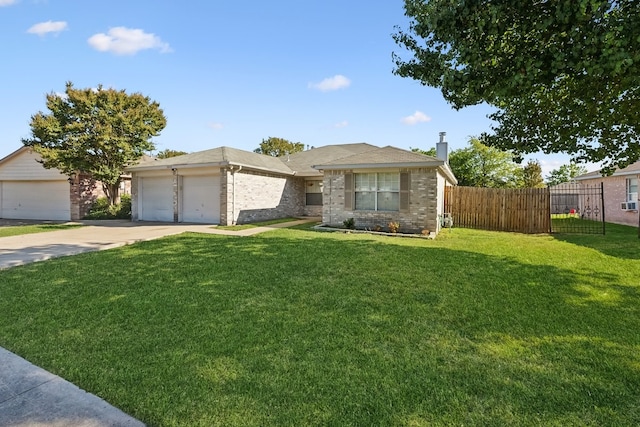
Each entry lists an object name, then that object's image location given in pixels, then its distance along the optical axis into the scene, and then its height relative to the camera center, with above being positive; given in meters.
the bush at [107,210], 18.05 -0.16
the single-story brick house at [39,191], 18.45 +0.98
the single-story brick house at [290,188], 12.65 +0.87
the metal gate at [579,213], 13.75 -0.44
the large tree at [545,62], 4.01 +2.12
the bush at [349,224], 13.24 -0.69
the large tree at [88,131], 15.64 +3.70
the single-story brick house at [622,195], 15.98 +0.59
